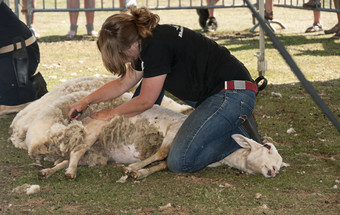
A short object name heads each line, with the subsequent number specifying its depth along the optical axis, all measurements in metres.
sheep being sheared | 7.22
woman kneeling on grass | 6.82
